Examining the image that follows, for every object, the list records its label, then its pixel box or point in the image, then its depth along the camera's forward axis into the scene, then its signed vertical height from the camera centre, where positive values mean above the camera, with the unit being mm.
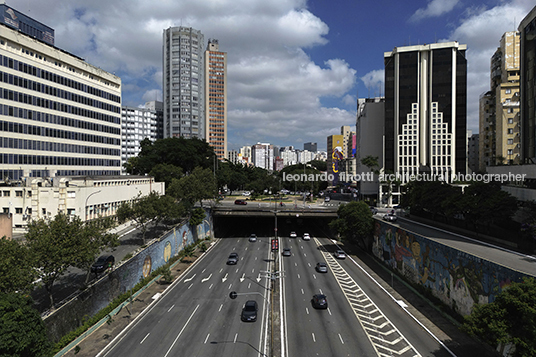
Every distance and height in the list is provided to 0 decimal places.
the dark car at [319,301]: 40312 -15857
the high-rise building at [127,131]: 196250 +28779
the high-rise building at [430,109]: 114875 +25432
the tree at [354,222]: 66625 -9371
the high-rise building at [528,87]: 52594 +15666
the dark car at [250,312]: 37000 -15921
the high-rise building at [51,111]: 68938 +16603
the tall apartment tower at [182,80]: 187375 +58108
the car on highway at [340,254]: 65062 -15874
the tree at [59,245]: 31881 -7301
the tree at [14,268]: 26750 -8030
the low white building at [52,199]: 56562 -4009
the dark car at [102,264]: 44031 -12392
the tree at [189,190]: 76250 -3131
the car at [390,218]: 67188 -8646
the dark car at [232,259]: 60666 -15797
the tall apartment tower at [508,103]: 93000 +22233
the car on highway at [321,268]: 55781 -15945
